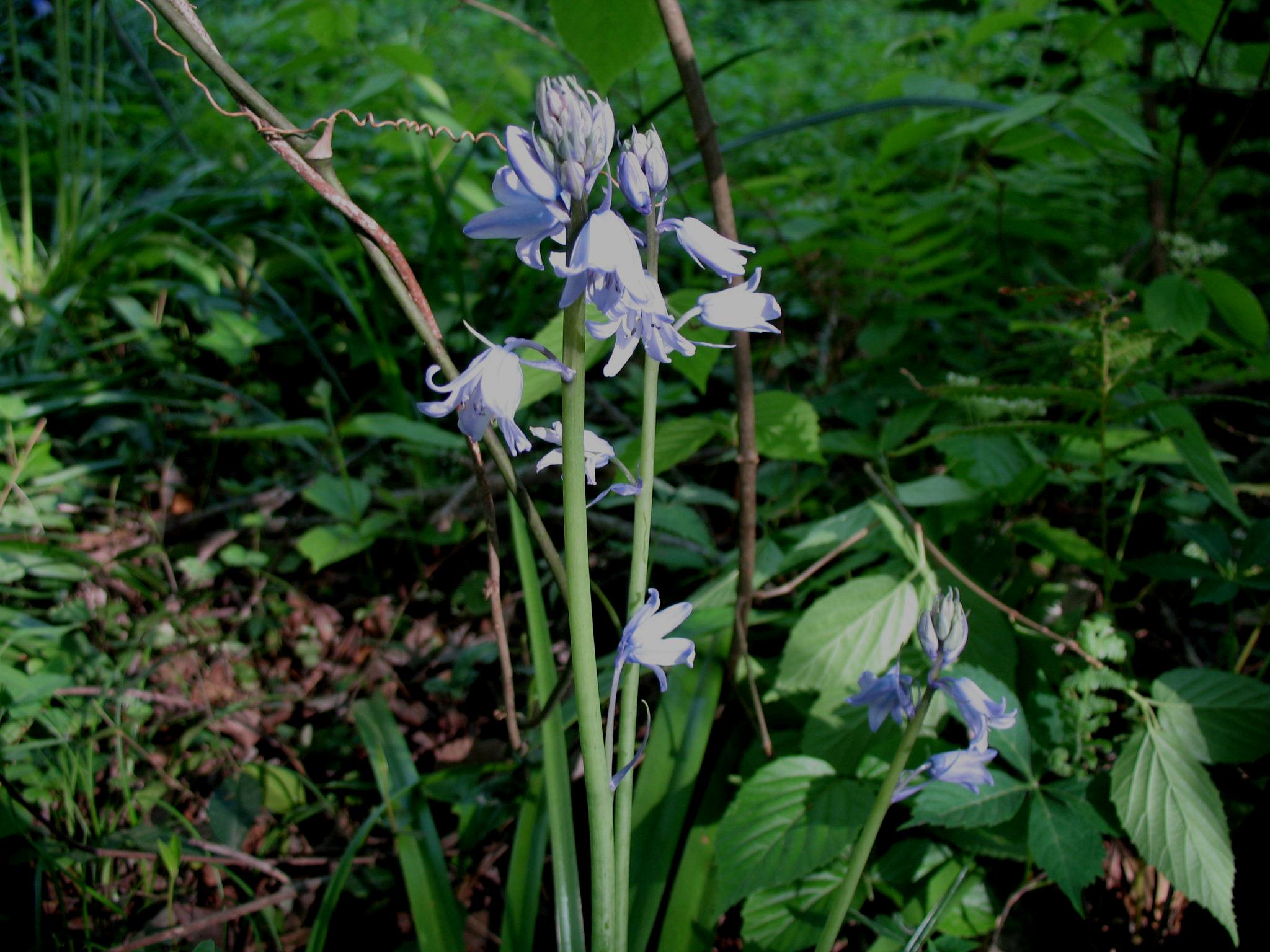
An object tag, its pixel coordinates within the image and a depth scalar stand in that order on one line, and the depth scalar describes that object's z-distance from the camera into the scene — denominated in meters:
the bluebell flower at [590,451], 0.36
